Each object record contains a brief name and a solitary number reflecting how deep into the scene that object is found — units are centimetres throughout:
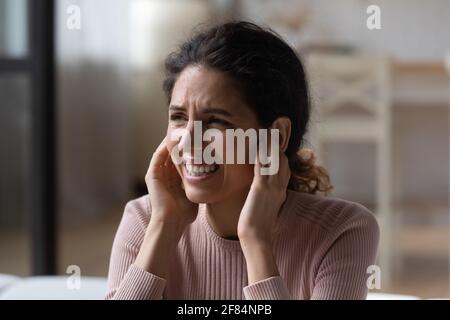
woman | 156
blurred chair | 403
